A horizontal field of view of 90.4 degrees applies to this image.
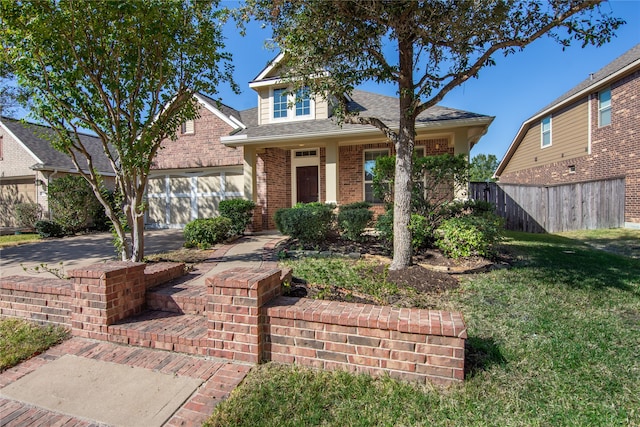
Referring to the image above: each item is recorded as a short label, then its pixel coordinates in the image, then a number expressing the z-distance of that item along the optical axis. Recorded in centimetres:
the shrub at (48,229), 1203
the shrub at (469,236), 520
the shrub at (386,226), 627
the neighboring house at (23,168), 1476
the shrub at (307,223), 713
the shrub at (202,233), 809
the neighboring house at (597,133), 1124
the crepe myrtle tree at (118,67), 467
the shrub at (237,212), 952
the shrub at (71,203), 1243
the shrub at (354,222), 696
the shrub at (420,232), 535
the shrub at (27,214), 1419
